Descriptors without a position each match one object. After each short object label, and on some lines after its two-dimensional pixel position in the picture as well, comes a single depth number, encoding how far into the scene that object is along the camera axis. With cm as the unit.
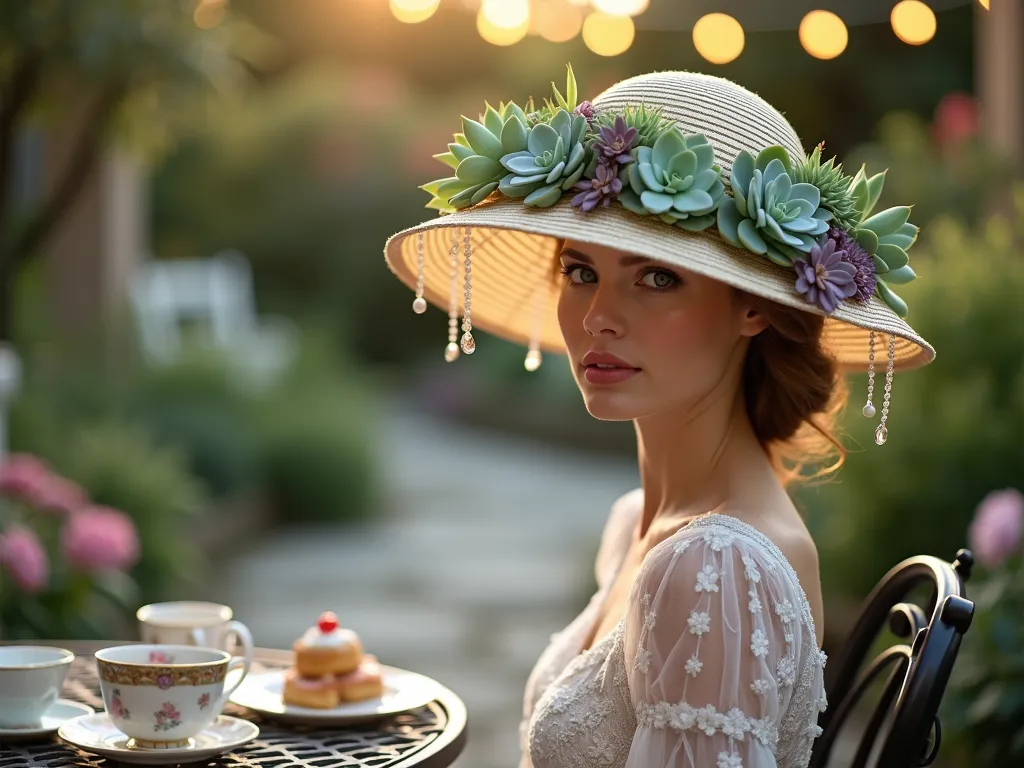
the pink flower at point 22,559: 341
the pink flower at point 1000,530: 303
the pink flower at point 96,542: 369
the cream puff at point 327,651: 209
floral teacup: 190
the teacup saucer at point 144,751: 192
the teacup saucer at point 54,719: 197
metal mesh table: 196
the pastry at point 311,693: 208
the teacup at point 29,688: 197
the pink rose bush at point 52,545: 360
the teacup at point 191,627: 207
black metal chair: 185
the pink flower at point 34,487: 372
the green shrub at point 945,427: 409
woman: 187
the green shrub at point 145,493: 529
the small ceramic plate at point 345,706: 206
